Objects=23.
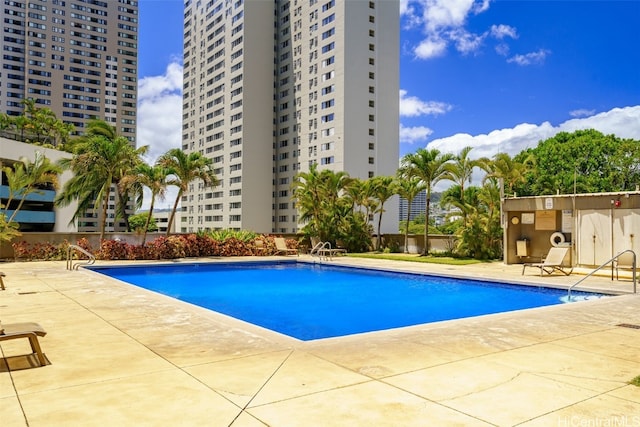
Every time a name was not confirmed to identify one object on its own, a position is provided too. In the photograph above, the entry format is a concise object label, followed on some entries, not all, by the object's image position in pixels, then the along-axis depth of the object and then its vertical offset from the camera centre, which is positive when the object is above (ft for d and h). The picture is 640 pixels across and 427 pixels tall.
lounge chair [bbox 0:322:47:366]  17.44 -3.88
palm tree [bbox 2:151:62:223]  70.18 +7.18
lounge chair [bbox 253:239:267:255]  90.22 -3.99
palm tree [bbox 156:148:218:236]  79.30 +9.33
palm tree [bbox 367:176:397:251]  106.63 +8.12
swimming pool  34.83 -6.57
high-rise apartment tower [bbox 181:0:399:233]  210.18 +60.67
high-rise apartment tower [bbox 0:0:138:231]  368.27 +129.22
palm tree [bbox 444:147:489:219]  86.99 +10.36
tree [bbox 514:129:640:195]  157.89 +20.64
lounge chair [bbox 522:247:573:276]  53.01 -3.78
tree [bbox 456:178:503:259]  77.30 -0.57
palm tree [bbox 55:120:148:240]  72.83 +8.66
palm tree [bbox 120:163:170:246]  73.92 +6.79
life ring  62.03 -1.56
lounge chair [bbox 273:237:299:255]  91.91 -4.01
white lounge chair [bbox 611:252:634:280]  50.68 -3.55
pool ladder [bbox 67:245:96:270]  59.41 -5.00
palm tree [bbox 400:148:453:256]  90.07 +11.07
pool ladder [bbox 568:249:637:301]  40.04 -4.03
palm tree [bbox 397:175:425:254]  98.02 +7.64
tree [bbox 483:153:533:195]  78.18 +9.21
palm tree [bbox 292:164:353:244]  99.35 +4.77
